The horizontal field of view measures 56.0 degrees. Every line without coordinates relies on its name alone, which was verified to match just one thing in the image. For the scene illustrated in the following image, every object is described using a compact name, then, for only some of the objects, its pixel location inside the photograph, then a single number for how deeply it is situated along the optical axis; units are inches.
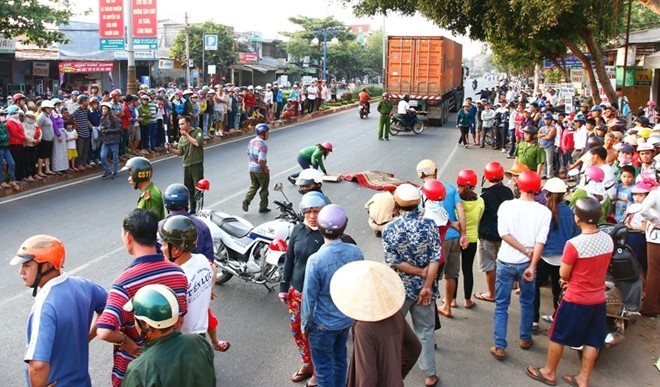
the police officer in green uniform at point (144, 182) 236.1
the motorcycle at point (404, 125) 887.1
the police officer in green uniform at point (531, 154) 418.9
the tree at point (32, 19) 706.8
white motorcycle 271.0
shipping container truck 976.3
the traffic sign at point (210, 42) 1628.6
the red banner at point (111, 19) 783.7
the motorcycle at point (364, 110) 1124.9
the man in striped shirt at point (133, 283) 135.7
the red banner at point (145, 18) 758.6
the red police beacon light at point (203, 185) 335.3
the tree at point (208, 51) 1861.5
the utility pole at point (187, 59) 1595.7
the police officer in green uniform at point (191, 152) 390.6
